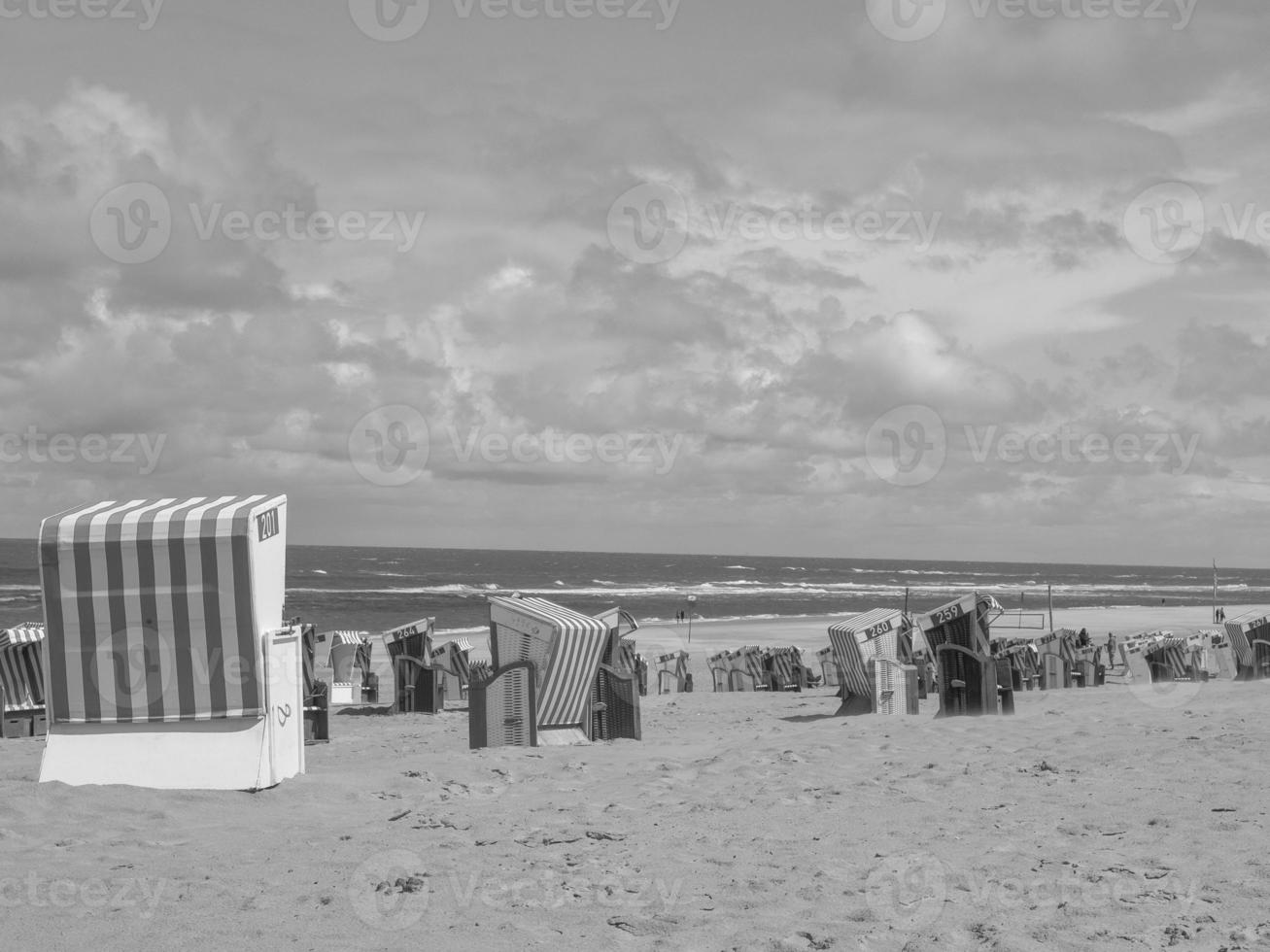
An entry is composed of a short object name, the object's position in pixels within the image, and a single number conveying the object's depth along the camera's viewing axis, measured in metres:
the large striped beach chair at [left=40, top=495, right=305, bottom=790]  8.18
